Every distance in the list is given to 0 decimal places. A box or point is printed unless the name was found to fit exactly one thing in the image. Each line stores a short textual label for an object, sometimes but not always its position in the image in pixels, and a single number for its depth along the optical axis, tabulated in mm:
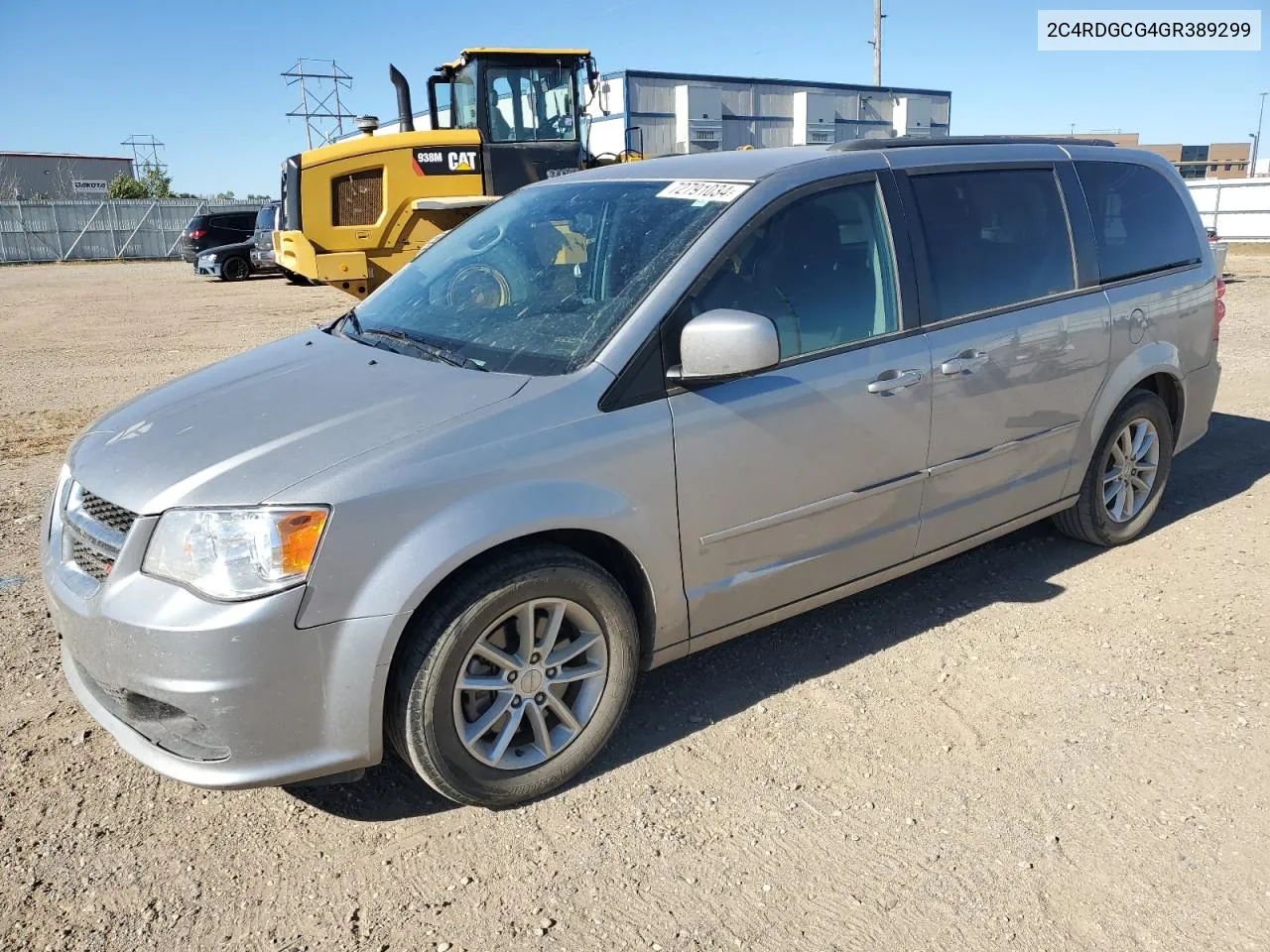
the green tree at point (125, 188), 52812
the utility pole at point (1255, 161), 66012
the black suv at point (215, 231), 26953
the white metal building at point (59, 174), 54938
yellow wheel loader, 11781
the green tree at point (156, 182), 61156
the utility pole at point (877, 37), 28188
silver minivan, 2531
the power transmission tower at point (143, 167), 64775
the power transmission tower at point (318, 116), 58453
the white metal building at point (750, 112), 33312
